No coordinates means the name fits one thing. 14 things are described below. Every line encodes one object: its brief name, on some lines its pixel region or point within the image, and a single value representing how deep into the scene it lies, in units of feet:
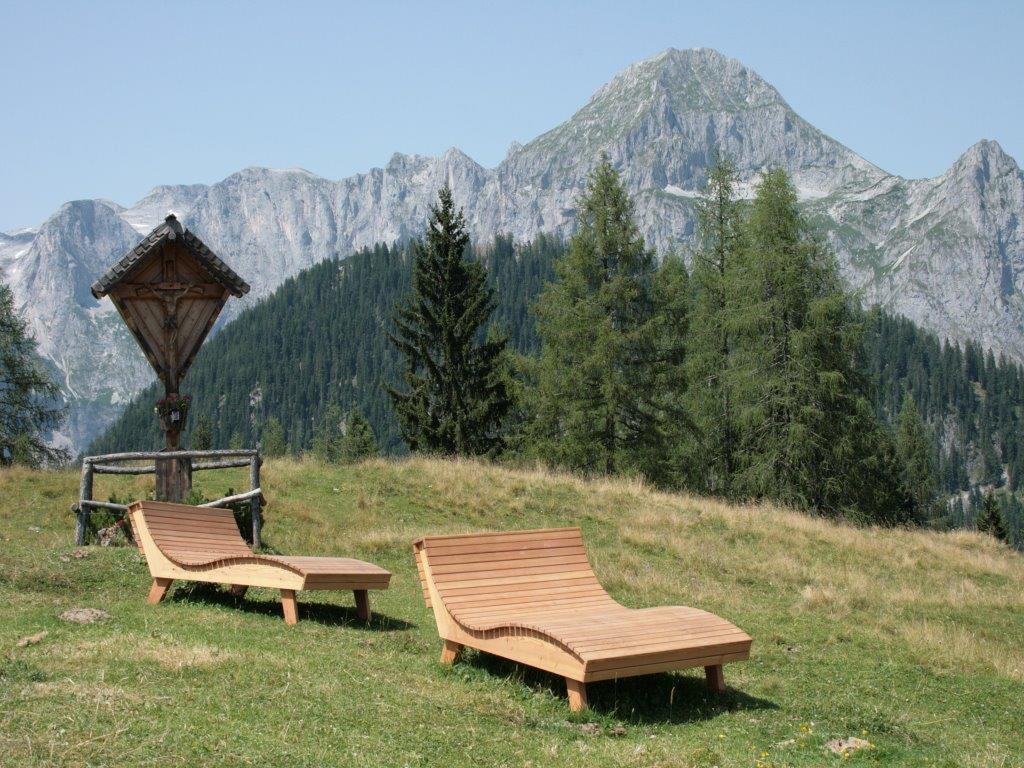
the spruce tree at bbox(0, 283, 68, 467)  123.34
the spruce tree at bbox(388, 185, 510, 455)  125.49
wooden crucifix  44.27
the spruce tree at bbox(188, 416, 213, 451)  284.20
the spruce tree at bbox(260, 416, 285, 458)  379.14
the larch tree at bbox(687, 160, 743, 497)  111.65
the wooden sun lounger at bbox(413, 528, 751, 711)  22.24
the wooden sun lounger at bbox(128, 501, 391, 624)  30.07
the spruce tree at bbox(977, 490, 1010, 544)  197.67
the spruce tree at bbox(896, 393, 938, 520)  238.68
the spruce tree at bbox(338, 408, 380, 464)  263.70
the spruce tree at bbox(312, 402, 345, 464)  328.72
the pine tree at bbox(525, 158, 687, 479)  104.01
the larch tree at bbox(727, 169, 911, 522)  101.30
